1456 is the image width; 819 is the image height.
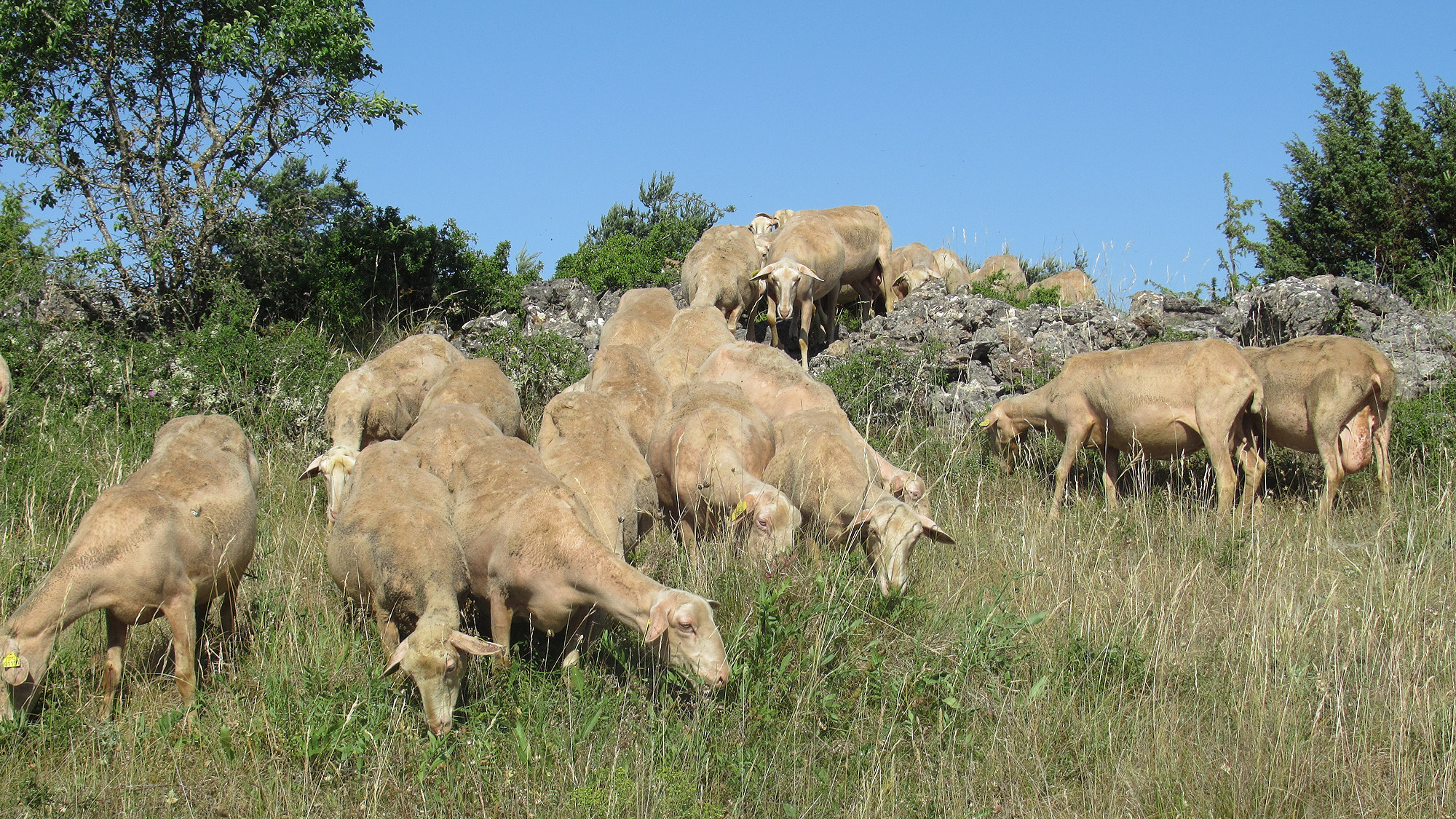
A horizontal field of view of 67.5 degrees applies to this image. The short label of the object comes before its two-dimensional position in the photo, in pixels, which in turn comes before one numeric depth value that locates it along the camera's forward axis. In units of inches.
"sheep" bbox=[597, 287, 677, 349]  540.4
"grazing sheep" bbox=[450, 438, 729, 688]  246.1
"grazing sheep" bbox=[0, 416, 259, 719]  237.6
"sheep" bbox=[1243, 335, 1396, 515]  411.5
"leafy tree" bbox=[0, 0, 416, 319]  533.6
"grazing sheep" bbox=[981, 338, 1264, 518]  425.1
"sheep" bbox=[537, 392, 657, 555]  317.4
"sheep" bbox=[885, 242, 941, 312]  768.9
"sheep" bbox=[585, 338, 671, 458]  414.3
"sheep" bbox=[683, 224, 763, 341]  614.2
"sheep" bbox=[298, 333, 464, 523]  422.9
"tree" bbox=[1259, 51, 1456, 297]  677.3
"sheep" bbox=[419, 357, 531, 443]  408.2
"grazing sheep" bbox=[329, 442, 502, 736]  235.9
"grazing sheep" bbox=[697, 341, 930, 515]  437.7
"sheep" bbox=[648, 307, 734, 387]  491.5
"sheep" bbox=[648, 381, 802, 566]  314.8
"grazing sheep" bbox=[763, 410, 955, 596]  304.2
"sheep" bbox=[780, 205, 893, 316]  719.1
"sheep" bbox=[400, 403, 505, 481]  335.9
